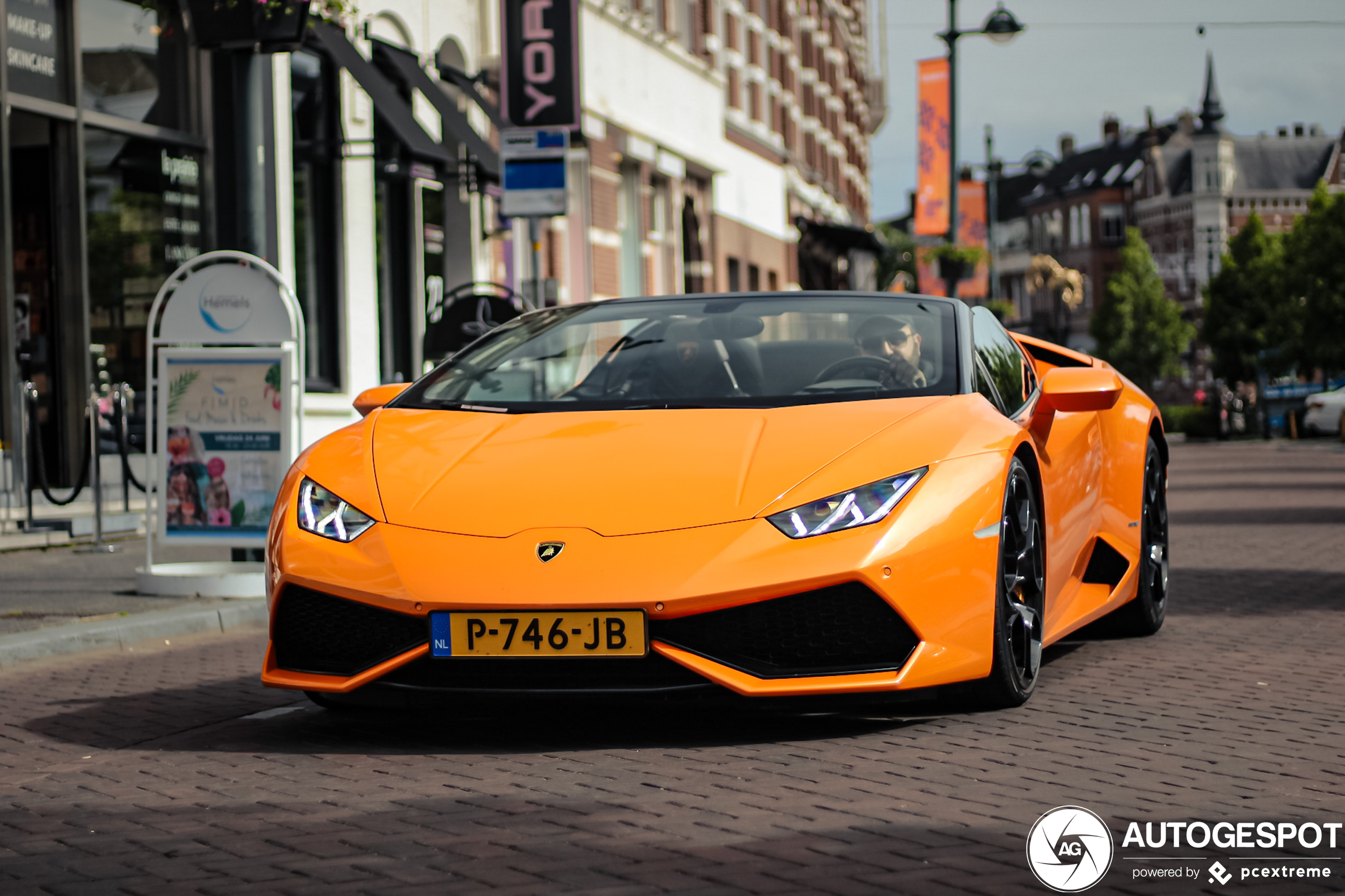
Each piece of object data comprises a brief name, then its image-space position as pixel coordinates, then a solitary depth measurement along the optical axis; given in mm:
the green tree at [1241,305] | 65938
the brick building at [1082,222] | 126812
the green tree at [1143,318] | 92375
